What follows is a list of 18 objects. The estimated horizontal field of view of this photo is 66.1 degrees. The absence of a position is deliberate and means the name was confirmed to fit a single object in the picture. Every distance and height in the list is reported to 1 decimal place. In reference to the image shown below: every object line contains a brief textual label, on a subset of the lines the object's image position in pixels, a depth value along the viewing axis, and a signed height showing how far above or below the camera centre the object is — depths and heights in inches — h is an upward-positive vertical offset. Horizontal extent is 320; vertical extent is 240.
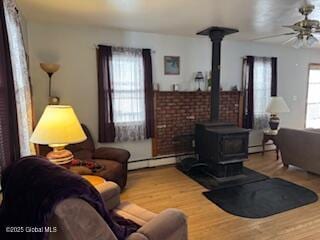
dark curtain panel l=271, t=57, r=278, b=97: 214.8 +14.4
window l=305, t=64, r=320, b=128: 245.9 -6.2
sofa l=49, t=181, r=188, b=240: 41.1 -30.0
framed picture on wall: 180.7 +21.3
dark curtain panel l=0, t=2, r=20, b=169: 69.1 -3.9
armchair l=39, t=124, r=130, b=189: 125.1 -35.1
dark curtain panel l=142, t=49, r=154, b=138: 169.8 +2.2
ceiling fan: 107.0 +28.2
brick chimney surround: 180.1 -17.7
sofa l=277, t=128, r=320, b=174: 155.3 -37.2
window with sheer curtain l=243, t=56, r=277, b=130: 205.3 +4.8
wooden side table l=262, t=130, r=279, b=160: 196.5 -36.0
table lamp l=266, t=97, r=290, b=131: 192.5 -12.1
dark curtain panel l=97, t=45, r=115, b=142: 157.9 -0.9
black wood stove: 149.8 -29.2
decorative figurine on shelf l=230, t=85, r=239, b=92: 201.3 +4.1
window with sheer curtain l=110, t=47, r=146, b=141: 163.5 +0.9
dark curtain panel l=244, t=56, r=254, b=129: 204.4 -5.1
